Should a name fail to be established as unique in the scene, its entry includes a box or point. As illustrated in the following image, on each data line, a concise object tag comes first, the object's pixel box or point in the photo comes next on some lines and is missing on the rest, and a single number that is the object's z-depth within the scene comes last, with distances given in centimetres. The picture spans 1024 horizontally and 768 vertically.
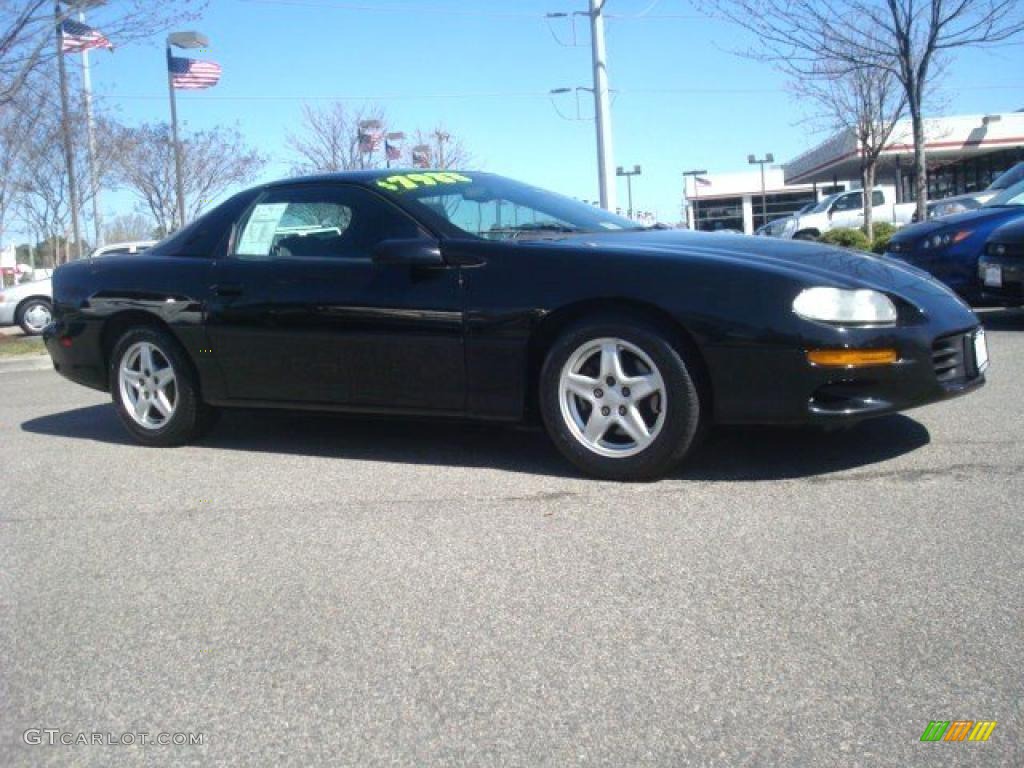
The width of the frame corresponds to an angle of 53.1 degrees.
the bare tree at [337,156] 2889
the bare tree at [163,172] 2908
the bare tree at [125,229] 5550
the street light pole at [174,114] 2150
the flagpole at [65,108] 1207
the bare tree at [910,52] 1380
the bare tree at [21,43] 1193
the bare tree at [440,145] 3303
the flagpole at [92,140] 1969
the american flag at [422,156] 2855
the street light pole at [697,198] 5547
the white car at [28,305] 1666
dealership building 3303
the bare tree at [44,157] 2053
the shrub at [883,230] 1983
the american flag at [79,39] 1269
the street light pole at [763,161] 4916
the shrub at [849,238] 1727
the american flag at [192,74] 2208
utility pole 2014
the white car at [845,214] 2528
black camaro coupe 396
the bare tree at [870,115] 2602
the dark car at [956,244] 850
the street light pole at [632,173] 5271
